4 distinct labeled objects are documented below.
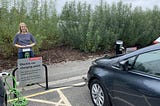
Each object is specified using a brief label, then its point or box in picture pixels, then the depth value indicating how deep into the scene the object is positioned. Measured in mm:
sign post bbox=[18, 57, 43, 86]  3203
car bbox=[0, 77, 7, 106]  1863
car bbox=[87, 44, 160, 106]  2073
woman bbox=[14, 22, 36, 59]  3831
